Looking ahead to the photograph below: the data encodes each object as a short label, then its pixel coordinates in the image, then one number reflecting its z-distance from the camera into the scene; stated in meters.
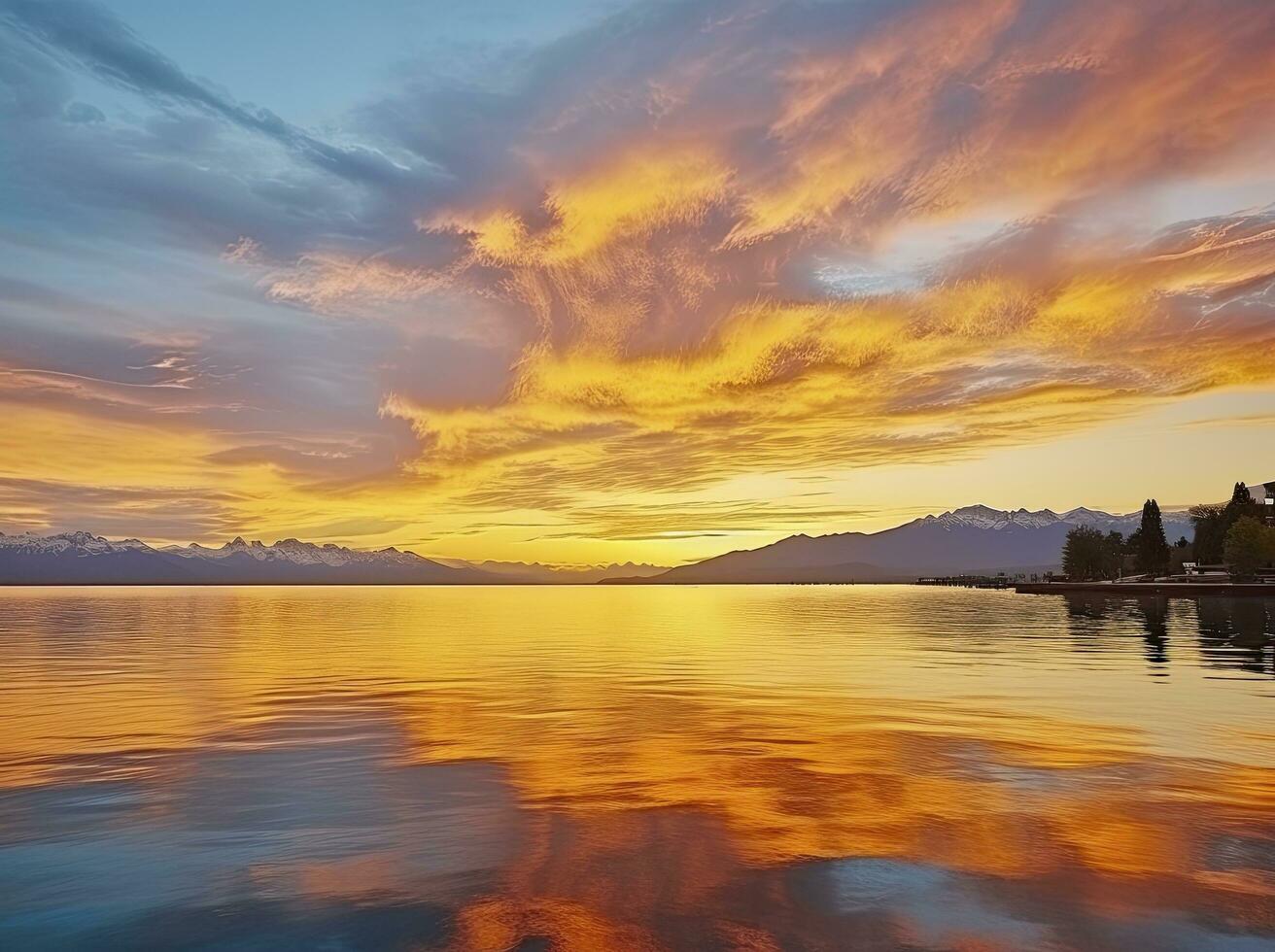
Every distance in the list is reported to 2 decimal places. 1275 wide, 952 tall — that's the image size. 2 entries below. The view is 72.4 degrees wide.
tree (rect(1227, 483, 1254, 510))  190.62
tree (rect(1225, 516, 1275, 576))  160.50
